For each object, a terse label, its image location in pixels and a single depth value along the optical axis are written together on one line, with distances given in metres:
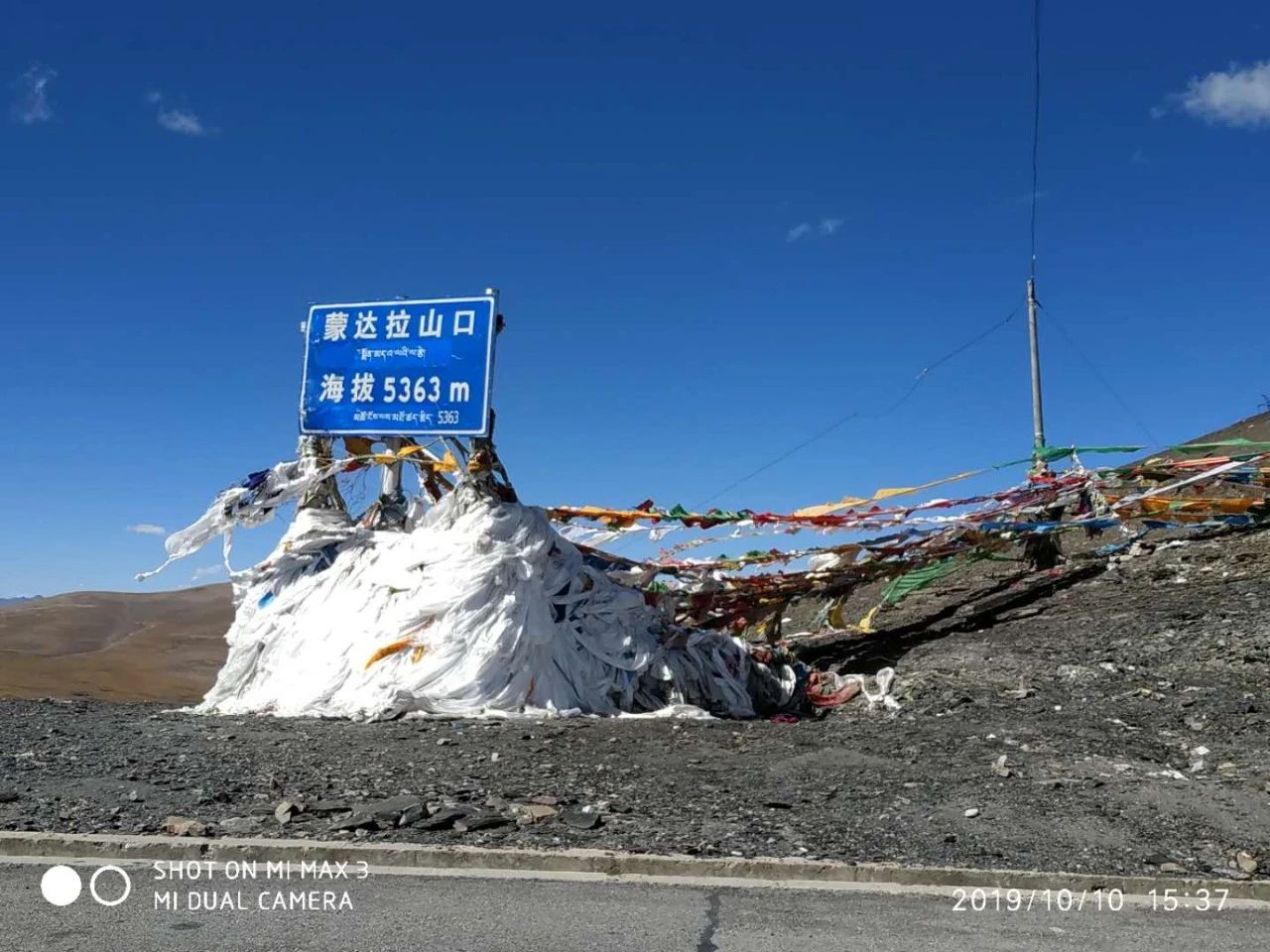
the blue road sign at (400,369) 12.41
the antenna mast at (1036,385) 15.59
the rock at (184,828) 6.48
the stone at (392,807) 6.80
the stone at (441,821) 6.67
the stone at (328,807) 6.98
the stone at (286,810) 6.75
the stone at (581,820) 6.71
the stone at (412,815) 6.73
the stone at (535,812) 6.86
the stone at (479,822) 6.65
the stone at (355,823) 6.63
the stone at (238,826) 6.50
